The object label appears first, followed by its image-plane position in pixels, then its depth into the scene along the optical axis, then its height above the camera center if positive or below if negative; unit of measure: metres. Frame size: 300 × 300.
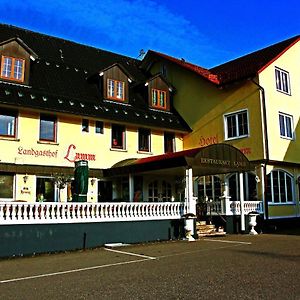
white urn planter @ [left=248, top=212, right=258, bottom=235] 19.40 -0.63
